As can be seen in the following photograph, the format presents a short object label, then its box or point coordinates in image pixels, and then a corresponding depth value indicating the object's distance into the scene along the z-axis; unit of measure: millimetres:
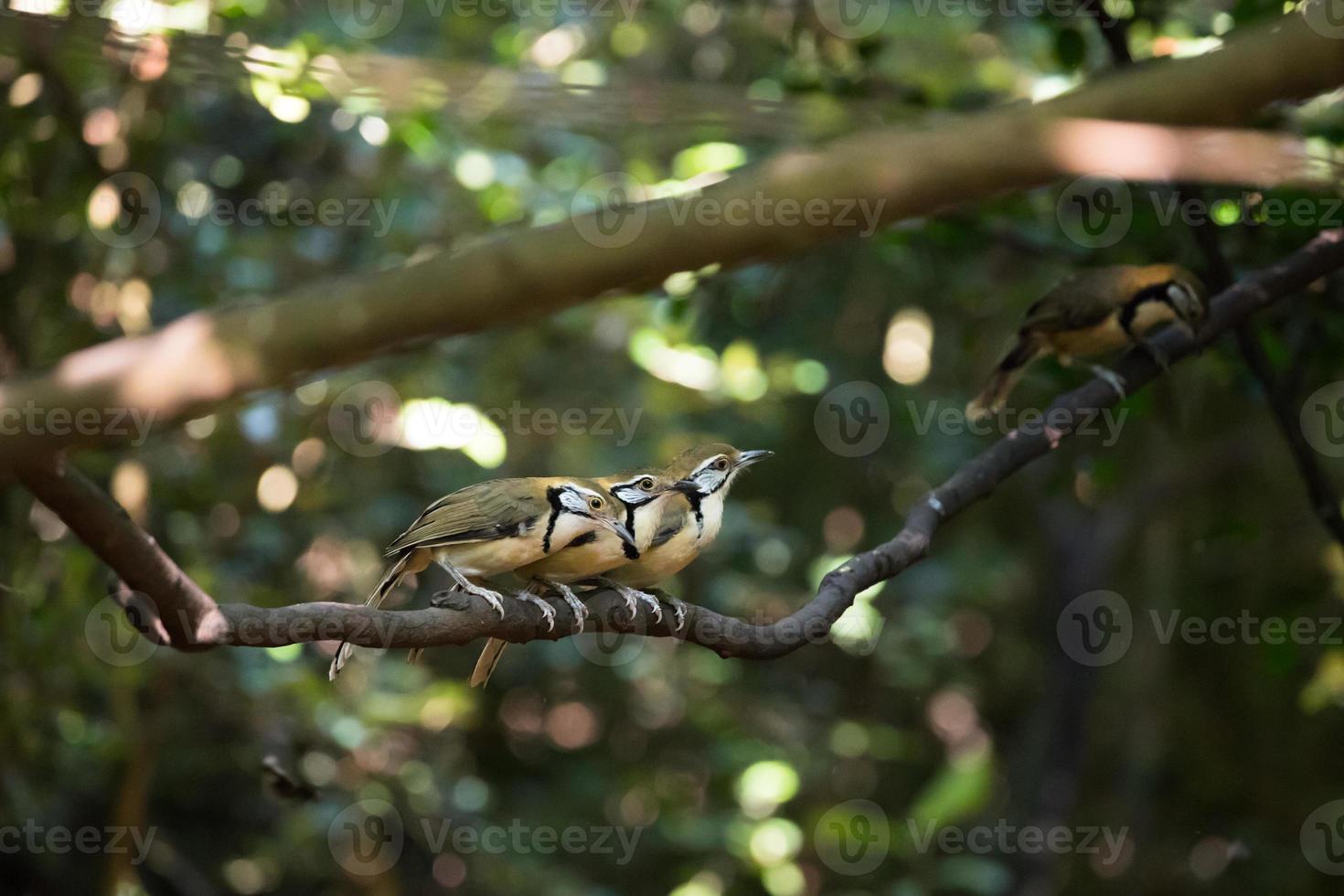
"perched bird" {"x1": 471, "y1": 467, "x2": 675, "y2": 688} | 7984
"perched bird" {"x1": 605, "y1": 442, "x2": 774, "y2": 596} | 8547
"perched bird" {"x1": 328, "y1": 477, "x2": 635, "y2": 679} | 7836
